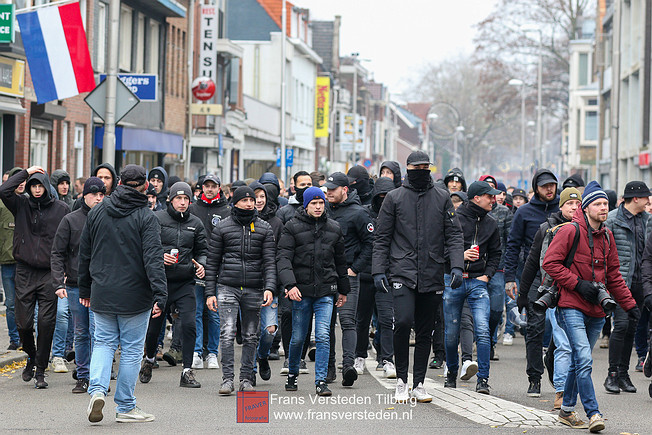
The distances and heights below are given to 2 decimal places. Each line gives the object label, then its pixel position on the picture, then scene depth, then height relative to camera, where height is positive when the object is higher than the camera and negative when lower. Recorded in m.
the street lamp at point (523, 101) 64.44 +6.43
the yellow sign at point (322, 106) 72.12 +6.16
